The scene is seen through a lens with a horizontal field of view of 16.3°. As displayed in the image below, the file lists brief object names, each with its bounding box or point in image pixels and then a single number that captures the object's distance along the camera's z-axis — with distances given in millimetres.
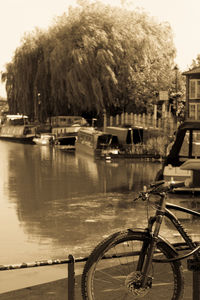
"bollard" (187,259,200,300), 5355
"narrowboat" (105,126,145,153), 44625
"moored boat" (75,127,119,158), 43219
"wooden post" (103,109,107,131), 56262
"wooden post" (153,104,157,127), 51116
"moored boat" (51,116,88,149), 57131
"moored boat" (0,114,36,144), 69200
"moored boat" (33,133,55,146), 61062
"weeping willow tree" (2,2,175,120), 57062
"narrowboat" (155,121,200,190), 19109
